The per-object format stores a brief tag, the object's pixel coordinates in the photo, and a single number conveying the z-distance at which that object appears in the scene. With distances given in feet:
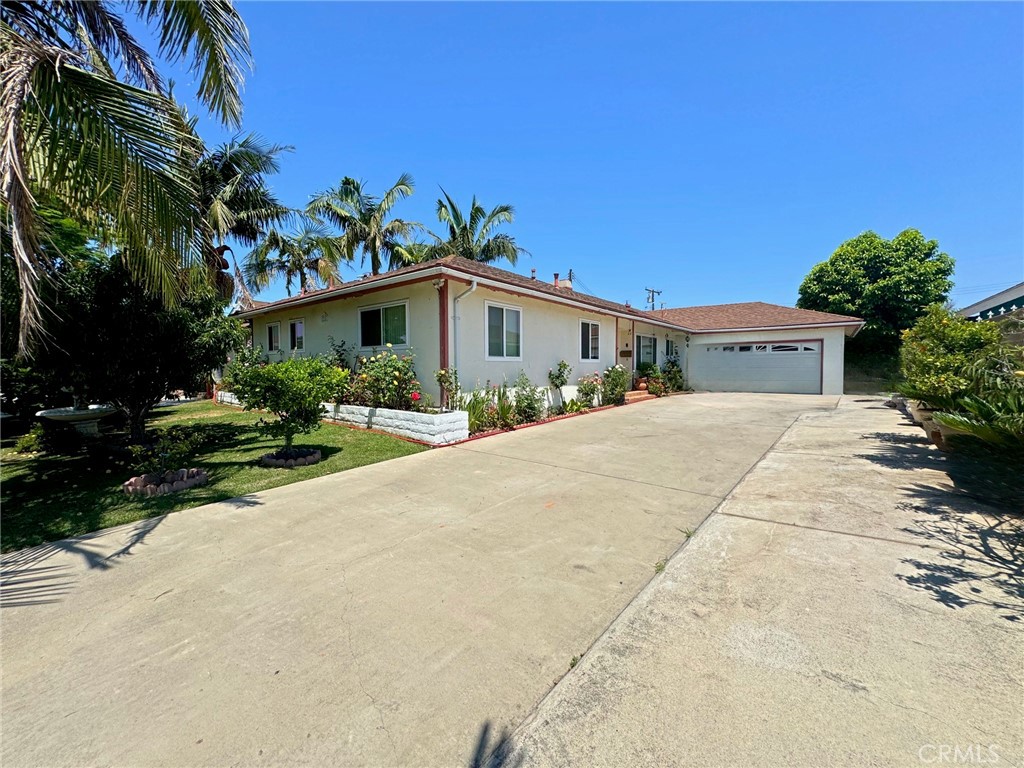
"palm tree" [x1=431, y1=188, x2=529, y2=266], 73.26
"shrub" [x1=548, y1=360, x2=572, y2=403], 40.68
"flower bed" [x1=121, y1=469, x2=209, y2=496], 16.93
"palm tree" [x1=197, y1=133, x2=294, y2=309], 43.98
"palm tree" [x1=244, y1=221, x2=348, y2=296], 56.51
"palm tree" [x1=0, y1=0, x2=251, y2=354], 12.73
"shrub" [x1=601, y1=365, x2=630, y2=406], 46.91
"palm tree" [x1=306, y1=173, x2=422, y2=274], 65.46
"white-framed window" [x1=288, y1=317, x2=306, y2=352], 46.16
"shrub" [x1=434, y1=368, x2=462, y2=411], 29.66
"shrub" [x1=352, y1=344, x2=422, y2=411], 29.94
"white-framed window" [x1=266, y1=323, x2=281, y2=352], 50.81
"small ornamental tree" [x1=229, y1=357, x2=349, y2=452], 20.90
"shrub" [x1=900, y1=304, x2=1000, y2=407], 18.35
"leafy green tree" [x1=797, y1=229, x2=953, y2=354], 66.74
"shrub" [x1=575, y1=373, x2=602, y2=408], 43.42
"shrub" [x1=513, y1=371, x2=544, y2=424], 34.42
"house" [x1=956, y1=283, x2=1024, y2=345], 29.84
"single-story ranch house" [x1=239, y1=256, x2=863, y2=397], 31.71
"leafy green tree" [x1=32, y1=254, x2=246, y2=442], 17.60
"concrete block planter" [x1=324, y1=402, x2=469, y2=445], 26.48
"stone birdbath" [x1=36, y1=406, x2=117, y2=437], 30.60
